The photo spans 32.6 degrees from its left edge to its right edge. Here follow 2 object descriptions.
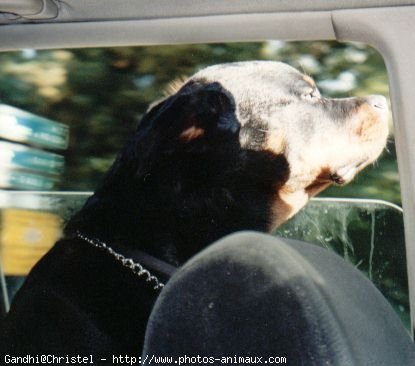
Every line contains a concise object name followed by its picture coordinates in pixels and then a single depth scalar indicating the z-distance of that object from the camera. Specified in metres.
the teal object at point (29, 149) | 2.59
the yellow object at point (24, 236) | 2.52
